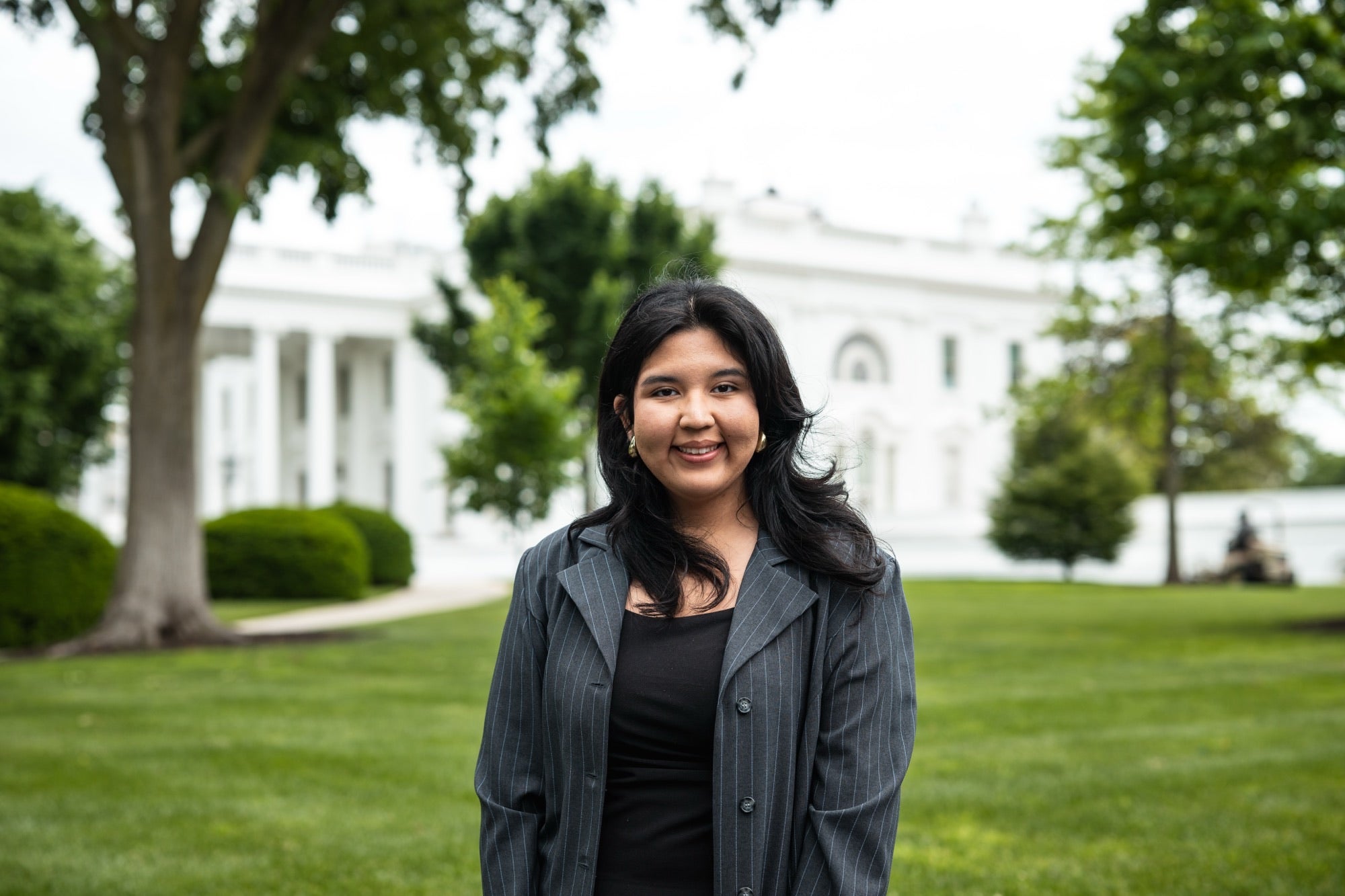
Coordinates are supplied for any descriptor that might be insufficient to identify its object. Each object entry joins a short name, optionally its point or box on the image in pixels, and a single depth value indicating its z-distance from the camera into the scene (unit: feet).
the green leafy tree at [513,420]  85.30
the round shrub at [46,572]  50.55
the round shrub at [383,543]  100.01
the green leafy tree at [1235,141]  42.47
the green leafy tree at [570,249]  104.12
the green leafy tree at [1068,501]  120.16
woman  7.72
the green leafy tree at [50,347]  99.60
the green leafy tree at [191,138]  48.06
